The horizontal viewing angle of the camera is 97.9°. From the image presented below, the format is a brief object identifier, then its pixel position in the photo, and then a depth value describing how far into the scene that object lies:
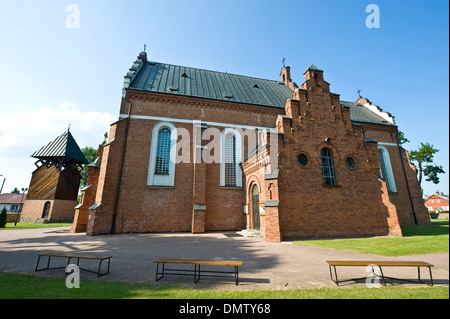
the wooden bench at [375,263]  4.80
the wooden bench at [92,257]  5.42
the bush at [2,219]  21.01
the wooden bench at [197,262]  4.93
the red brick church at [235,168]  12.88
